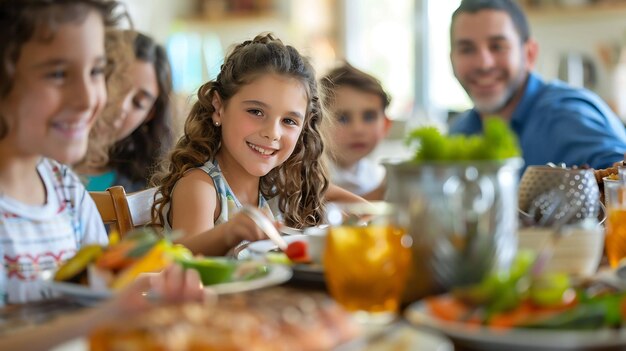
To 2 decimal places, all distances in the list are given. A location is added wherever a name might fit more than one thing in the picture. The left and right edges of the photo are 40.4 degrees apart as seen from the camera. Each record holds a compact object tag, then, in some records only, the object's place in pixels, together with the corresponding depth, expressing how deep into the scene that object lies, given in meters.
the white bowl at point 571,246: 1.13
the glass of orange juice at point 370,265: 0.99
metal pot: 0.97
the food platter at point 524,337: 0.81
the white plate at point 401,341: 0.81
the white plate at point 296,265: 1.17
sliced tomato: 1.30
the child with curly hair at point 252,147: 2.07
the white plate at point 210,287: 1.04
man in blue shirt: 2.89
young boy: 3.50
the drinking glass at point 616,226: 1.30
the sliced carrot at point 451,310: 0.89
